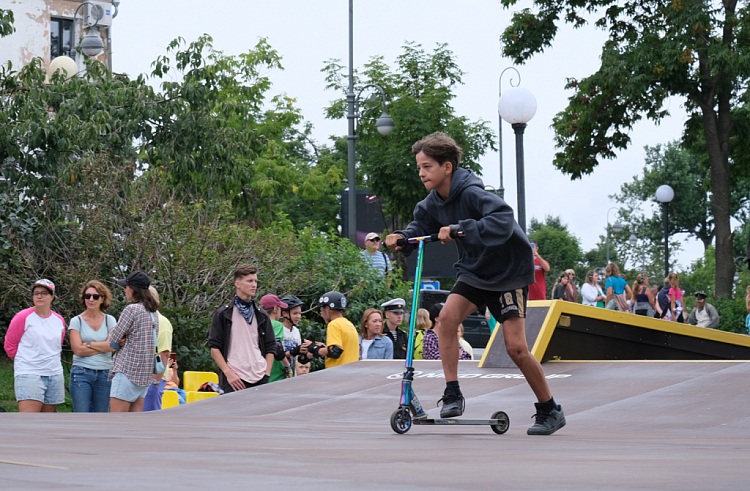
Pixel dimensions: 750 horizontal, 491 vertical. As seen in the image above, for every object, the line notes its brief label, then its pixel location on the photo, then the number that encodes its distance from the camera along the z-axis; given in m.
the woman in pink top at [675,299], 23.45
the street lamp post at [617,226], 55.66
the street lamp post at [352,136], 22.11
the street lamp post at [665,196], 29.69
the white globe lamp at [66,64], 21.04
